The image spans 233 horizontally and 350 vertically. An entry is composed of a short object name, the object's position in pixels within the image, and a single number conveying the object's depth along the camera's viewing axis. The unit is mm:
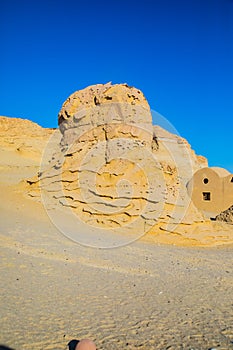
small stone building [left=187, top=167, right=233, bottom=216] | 20375
